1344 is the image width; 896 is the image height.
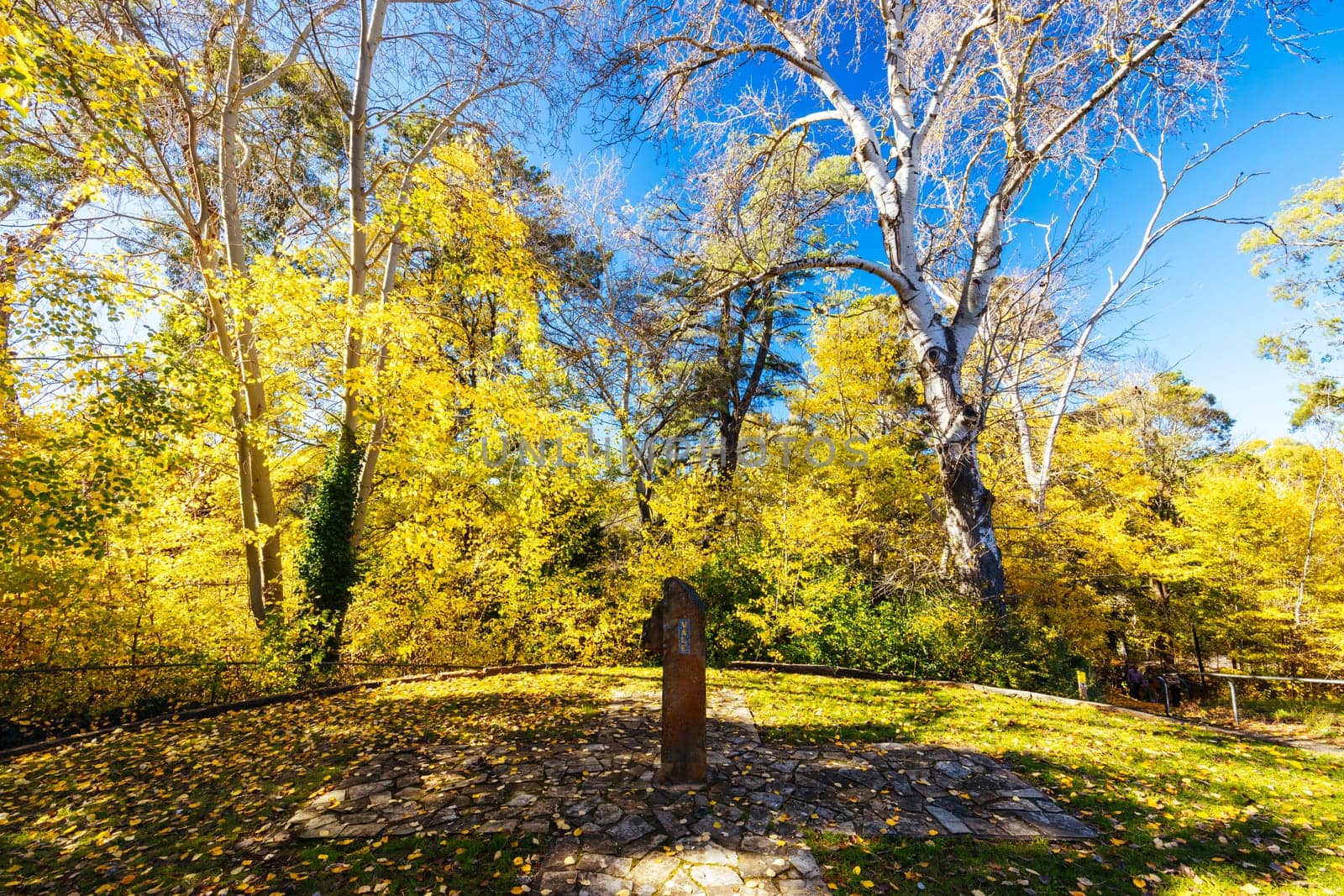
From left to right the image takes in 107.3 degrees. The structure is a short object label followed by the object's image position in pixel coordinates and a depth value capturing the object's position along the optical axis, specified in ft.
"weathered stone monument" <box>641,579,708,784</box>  12.01
